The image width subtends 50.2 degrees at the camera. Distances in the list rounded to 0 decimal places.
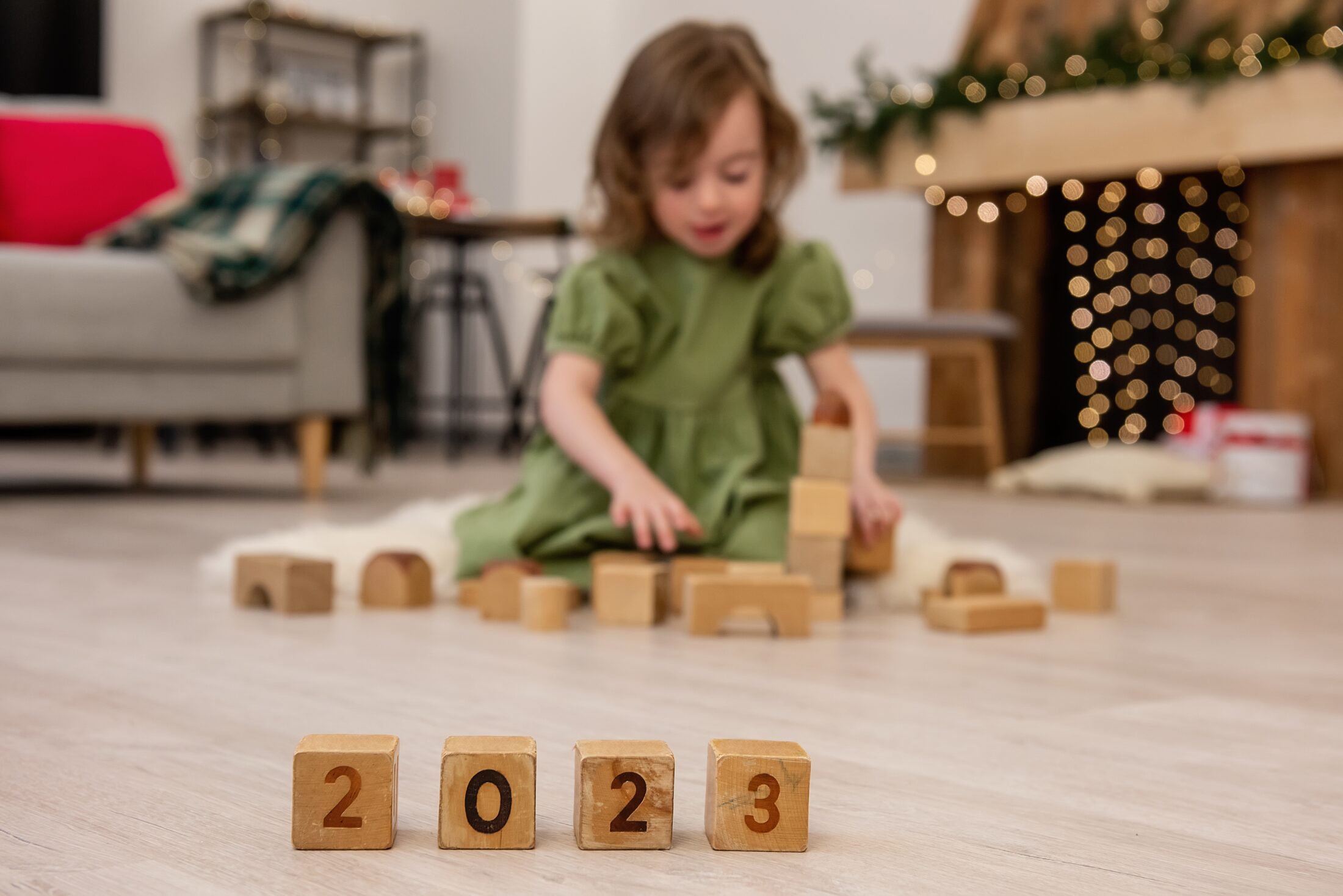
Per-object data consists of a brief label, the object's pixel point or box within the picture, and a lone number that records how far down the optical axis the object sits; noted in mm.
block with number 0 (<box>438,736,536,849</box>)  570
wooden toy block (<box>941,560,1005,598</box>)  1312
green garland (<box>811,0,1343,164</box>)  3264
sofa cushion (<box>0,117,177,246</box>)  2924
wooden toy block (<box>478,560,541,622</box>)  1226
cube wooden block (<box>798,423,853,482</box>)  1246
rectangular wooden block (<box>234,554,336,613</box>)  1197
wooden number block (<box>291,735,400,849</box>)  562
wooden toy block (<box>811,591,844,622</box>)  1269
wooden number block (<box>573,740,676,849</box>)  575
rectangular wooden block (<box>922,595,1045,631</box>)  1204
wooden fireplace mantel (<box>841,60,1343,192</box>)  3264
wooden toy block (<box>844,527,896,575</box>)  1394
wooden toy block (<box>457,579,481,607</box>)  1308
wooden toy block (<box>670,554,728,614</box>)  1287
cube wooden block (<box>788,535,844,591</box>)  1288
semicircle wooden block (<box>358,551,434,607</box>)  1280
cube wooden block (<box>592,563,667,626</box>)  1207
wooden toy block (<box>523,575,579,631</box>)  1159
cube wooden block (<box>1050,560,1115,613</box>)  1346
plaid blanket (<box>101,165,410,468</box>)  2416
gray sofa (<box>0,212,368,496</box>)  2326
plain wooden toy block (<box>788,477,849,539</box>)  1249
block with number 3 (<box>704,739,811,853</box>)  578
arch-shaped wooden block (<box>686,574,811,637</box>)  1151
